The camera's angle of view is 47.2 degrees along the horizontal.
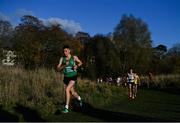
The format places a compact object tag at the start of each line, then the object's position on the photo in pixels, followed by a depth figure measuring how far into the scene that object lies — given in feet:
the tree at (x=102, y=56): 142.69
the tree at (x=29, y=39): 101.82
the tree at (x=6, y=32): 100.69
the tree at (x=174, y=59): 154.41
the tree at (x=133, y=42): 154.95
